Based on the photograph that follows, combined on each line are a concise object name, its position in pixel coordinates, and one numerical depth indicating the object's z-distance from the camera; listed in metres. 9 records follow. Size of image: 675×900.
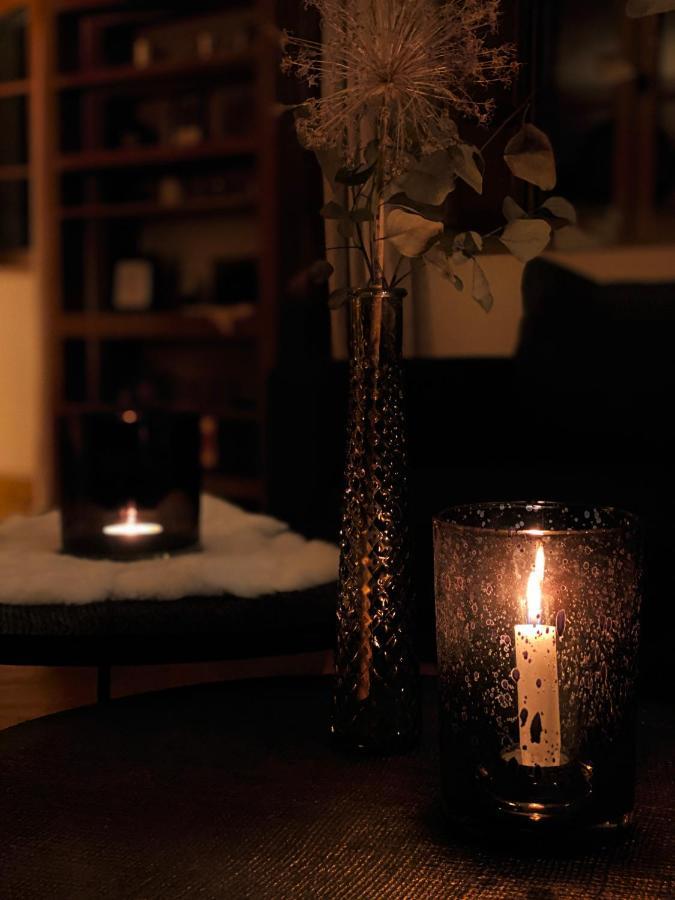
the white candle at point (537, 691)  0.61
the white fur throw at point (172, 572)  0.97
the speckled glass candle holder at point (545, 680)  0.60
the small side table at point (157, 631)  0.91
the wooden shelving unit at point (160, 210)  4.27
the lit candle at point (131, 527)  1.15
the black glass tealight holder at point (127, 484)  1.16
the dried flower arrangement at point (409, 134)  0.73
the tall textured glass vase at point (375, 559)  0.73
